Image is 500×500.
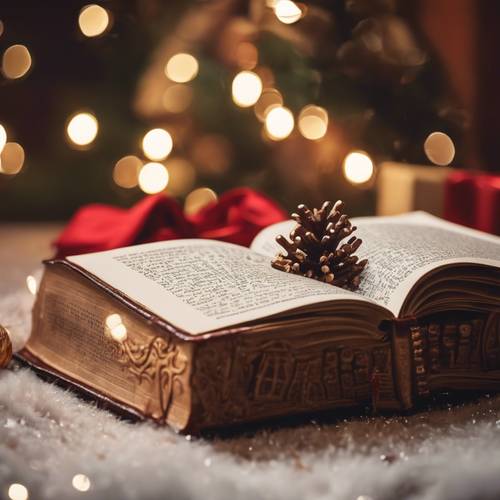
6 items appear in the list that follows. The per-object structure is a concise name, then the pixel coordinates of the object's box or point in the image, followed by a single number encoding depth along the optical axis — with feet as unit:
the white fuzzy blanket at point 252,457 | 2.40
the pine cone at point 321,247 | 2.76
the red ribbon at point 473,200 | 3.52
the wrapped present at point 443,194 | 3.53
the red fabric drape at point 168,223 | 3.51
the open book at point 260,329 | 2.54
